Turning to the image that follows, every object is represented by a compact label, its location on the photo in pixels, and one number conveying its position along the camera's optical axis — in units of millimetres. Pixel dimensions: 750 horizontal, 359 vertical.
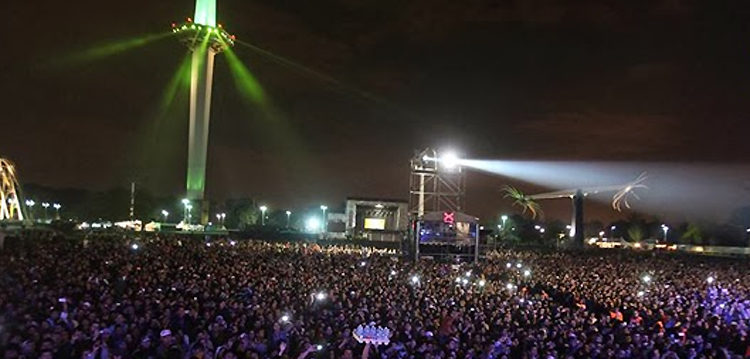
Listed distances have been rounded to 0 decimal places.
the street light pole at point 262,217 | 93062
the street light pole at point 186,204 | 64581
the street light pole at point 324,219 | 69100
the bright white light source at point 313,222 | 84188
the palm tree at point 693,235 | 81719
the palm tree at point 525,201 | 50956
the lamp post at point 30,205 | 100275
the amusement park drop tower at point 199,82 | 66438
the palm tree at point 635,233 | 103062
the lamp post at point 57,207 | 105706
